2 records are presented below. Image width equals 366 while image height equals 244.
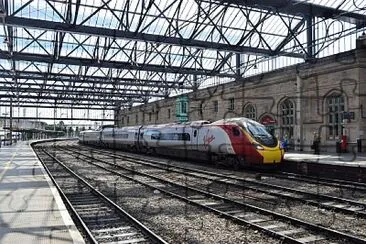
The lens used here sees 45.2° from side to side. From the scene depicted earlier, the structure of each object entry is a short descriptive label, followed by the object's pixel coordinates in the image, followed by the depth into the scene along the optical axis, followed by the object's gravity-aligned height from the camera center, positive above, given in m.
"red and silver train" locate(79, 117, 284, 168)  20.14 -0.24
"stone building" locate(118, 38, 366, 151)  25.70 +2.67
